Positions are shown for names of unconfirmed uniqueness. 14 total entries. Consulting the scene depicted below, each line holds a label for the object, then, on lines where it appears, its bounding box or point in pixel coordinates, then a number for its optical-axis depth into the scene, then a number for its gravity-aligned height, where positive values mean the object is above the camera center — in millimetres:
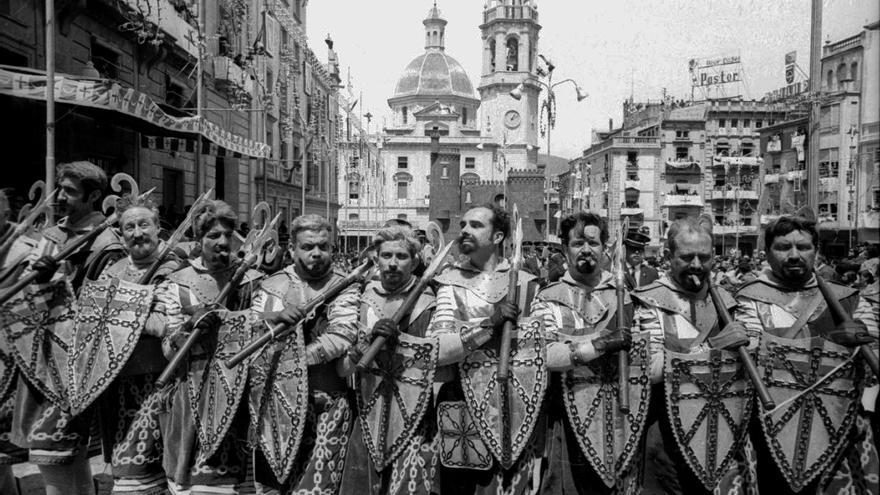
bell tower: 79812 +17262
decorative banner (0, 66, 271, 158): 10414 +2077
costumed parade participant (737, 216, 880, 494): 4066 -959
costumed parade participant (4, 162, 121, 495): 4648 -1099
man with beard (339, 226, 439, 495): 4188 -1099
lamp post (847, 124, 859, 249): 37147 +3042
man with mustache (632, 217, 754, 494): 4121 -578
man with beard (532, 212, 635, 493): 4109 -618
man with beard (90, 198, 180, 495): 4512 -1041
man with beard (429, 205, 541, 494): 4164 -520
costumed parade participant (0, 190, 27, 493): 4797 -1375
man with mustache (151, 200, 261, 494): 4414 -930
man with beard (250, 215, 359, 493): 4211 -1005
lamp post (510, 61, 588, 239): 20938 +3935
